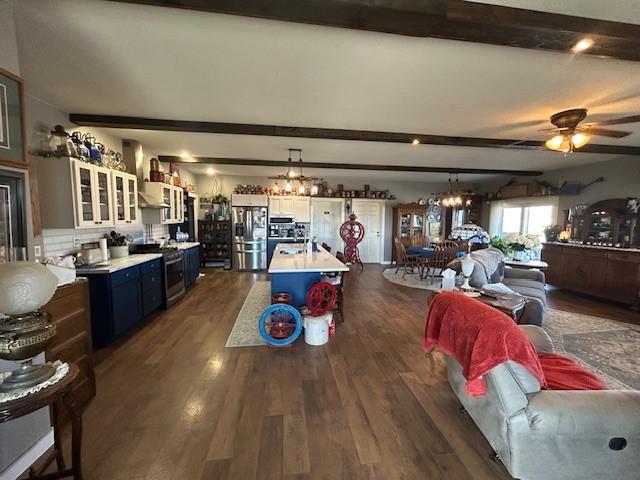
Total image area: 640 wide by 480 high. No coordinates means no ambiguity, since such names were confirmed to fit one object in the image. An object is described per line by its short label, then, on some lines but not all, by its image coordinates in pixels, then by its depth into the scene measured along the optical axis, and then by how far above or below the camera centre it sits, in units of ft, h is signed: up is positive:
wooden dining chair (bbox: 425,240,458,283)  19.35 -2.14
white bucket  9.99 -3.94
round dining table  19.44 -2.07
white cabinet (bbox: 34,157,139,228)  9.02 +0.93
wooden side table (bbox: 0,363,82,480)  3.58 -2.69
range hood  14.11 +0.99
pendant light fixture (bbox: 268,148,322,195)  15.88 +3.80
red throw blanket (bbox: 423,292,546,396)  4.58 -2.09
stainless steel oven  13.74 -2.94
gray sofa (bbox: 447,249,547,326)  9.81 -2.70
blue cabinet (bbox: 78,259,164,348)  9.55 -3.08
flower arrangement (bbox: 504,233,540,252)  13.82 -0.90
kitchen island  10.23 -2.09
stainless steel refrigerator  22.75 -1.15
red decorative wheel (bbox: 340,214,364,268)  23.90 -1.30
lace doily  3.63 -2.36
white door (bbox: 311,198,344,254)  26.71 +0.01
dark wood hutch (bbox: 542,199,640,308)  13.97 -1.71
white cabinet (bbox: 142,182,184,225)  14.69 +1.03
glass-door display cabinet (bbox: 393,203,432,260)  25.85 +0.29
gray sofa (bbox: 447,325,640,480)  4.39 -3.34
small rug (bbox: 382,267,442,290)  18.40 -4.16
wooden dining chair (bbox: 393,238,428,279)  20.24 -2.72
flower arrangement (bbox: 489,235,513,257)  14.87 -1.24
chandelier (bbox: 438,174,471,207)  23.57 +2.39
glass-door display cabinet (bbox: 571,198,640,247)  14.80 +0.01
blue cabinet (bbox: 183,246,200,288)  16.74 -2.93
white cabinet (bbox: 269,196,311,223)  24.23 +1.32
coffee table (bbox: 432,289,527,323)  7.87 -2.37
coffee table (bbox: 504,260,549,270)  15.26 -2.26
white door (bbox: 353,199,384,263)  26.45 -0.43
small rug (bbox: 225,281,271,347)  10.28 -4.43
